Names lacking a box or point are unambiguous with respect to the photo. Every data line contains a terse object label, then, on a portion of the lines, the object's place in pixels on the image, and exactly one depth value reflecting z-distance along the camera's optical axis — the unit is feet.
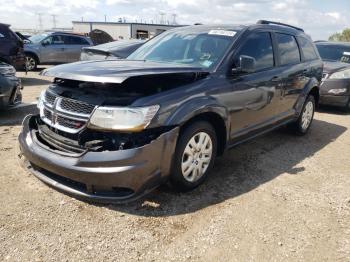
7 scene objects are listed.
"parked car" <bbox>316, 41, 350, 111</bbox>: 28.51
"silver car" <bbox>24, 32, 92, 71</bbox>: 50.47
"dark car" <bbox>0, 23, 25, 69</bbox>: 35.60
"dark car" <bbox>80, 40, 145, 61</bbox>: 29.04
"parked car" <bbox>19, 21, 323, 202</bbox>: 10.46
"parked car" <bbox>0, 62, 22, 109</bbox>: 21.13
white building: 139.50
